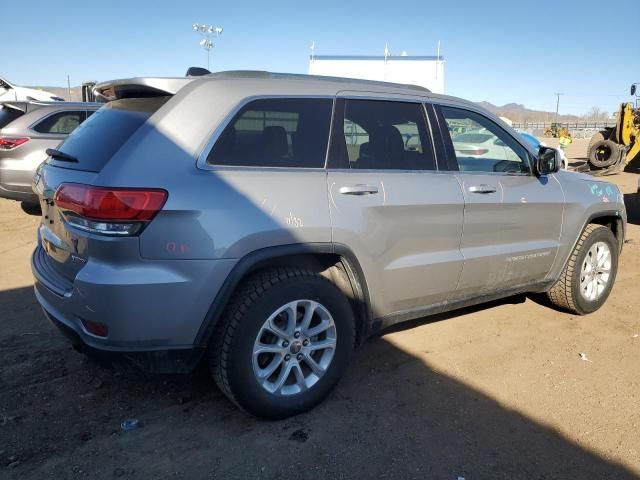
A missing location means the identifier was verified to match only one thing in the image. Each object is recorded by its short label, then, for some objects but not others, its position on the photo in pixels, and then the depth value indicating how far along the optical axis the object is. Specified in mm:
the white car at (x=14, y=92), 15016
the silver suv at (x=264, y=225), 2467
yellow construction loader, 16875
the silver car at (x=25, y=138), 7254
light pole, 27878
